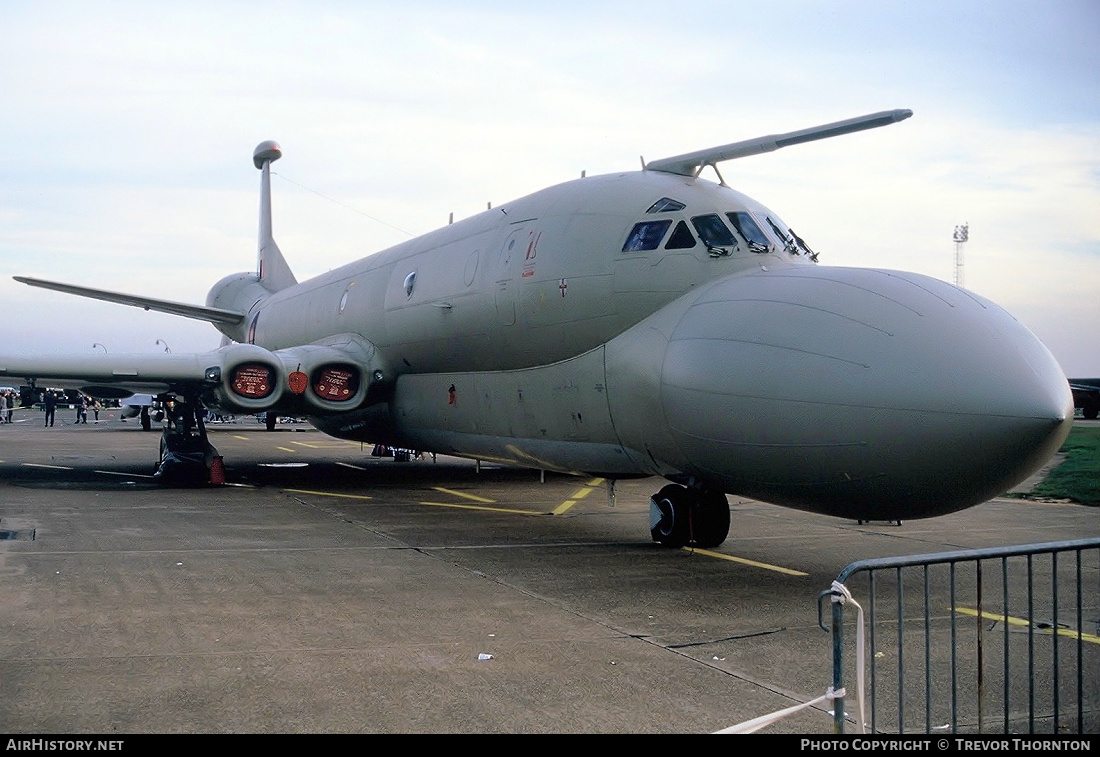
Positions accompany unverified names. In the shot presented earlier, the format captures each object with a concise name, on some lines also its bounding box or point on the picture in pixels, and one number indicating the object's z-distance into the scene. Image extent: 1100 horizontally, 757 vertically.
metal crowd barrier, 4.13
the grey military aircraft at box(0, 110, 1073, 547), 6.47
